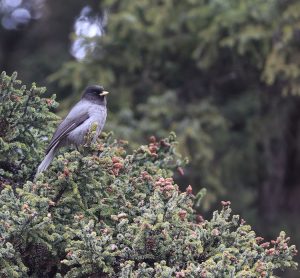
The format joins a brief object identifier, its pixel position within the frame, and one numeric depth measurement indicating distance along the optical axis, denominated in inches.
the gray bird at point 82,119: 500.2
